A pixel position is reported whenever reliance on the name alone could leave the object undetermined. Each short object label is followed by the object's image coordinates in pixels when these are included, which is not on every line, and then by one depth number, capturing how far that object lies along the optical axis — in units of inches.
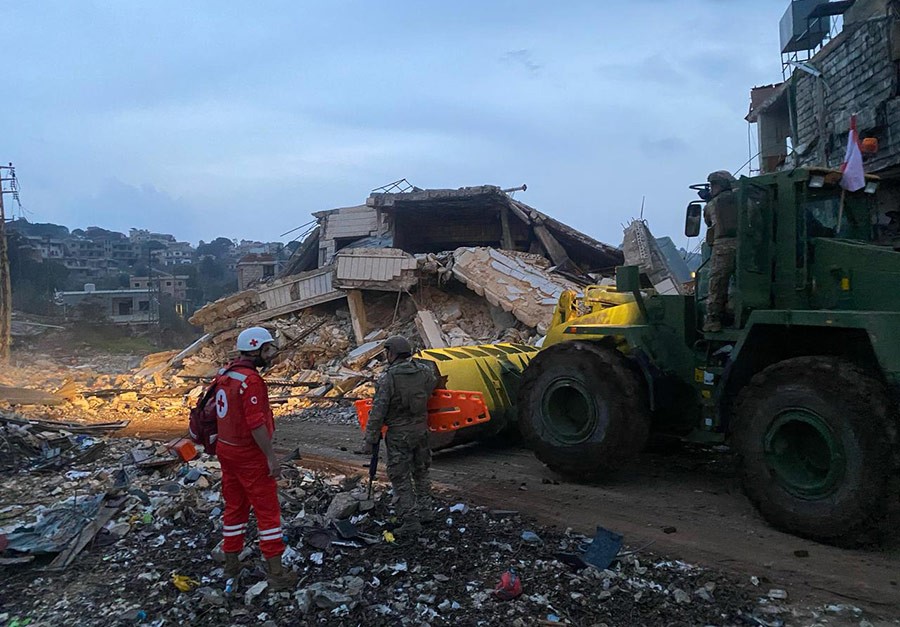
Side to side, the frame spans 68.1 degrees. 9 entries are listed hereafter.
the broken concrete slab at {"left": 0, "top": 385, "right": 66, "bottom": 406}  513.0
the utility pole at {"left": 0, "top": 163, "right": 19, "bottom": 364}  916.0
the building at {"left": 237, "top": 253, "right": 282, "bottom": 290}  1534.2
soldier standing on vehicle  227.6
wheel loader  184.9
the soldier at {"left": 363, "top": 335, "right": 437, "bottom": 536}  218.0
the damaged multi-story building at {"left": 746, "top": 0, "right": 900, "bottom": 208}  521.0
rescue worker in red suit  177.5
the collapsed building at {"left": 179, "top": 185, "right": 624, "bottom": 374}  596.4
